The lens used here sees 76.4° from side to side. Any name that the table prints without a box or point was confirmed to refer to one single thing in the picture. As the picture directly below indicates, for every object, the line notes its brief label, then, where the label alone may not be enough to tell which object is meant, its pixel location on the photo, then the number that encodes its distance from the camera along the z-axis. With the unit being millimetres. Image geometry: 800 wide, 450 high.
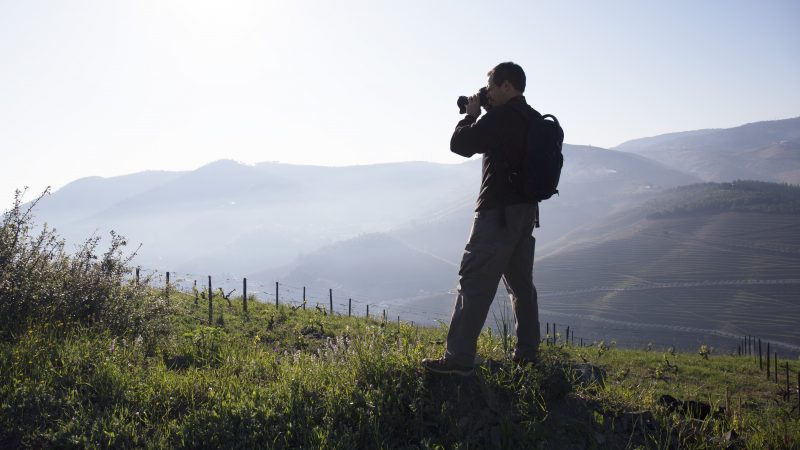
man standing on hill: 4098
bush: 6016
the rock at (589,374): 4375
